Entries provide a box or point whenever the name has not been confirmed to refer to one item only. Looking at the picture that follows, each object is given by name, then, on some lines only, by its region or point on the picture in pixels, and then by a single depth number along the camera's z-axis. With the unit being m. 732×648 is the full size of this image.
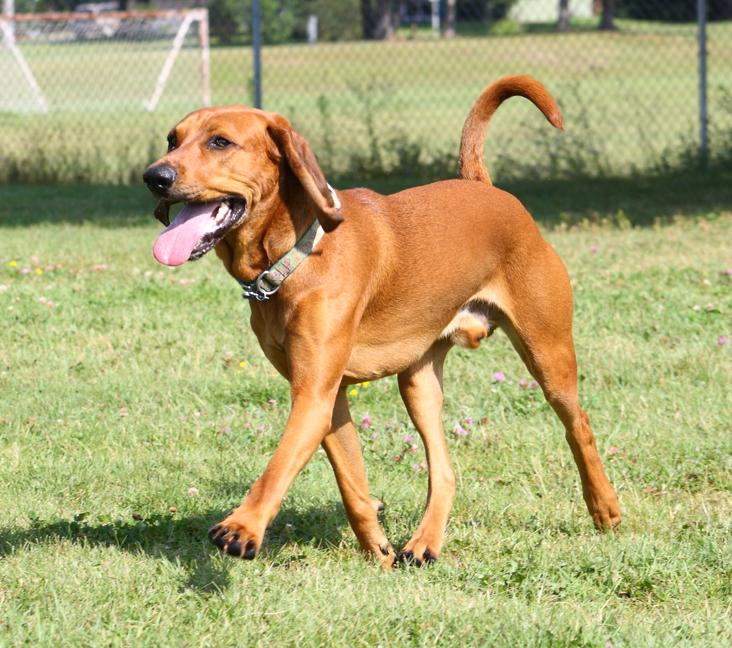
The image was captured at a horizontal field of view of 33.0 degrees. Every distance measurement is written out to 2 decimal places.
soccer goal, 22.31
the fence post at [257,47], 13.20
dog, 3.76
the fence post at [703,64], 13.59
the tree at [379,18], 17.55
